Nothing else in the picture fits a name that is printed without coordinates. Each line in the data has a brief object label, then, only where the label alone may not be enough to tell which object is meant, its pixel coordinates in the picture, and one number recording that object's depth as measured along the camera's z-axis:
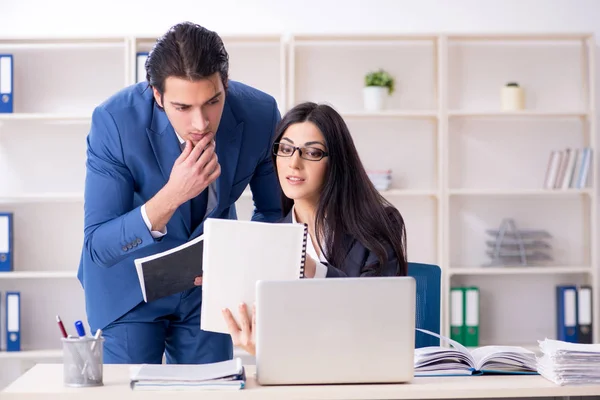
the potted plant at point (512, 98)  4.41
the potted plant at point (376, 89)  4.34
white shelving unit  4.46
